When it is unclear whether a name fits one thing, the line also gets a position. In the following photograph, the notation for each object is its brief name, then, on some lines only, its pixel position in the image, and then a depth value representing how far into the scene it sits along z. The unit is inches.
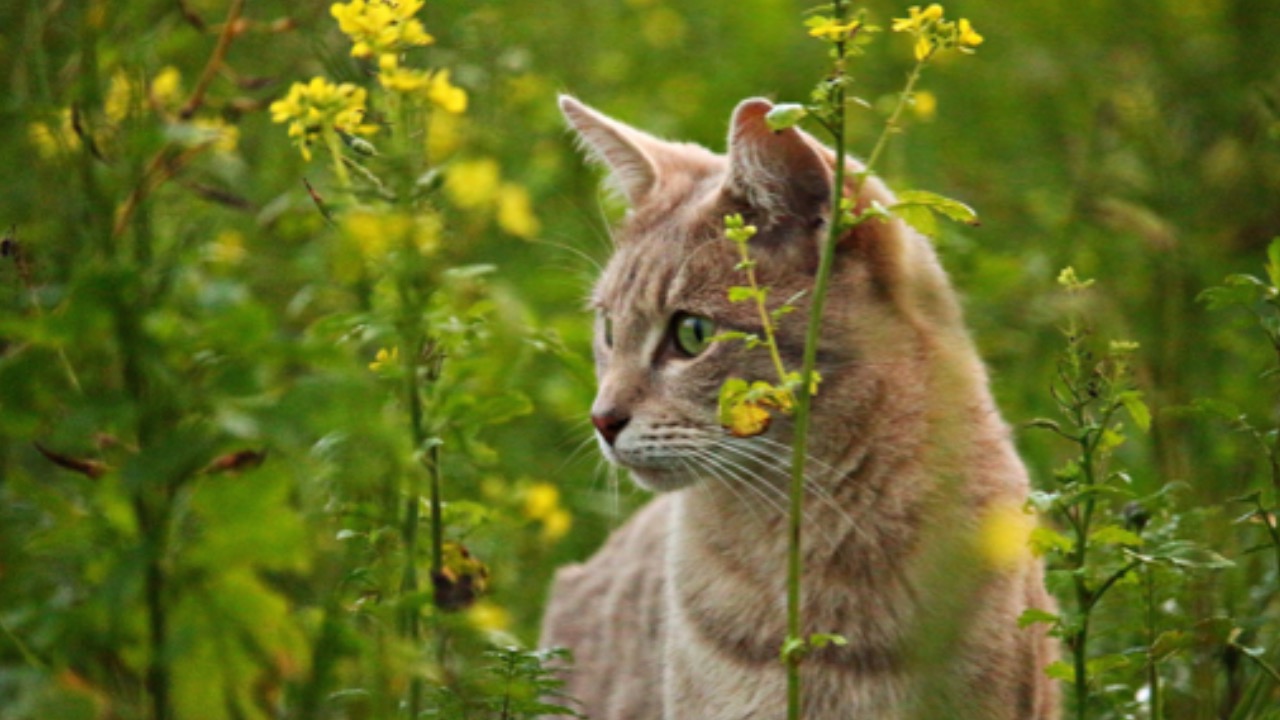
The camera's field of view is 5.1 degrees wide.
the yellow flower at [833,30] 181.4
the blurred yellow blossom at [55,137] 180.7
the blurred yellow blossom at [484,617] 180.8
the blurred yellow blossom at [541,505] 184.6
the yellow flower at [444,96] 181.2
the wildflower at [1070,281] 183.4
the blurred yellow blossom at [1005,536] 184.1
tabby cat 186.1
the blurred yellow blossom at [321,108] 181.9
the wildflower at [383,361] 182.8
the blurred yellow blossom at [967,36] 182.5
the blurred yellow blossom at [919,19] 182.3
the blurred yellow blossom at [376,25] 181.7
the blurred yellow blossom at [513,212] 182.0
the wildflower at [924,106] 192.0
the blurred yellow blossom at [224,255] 182.6
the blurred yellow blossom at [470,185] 181.7
